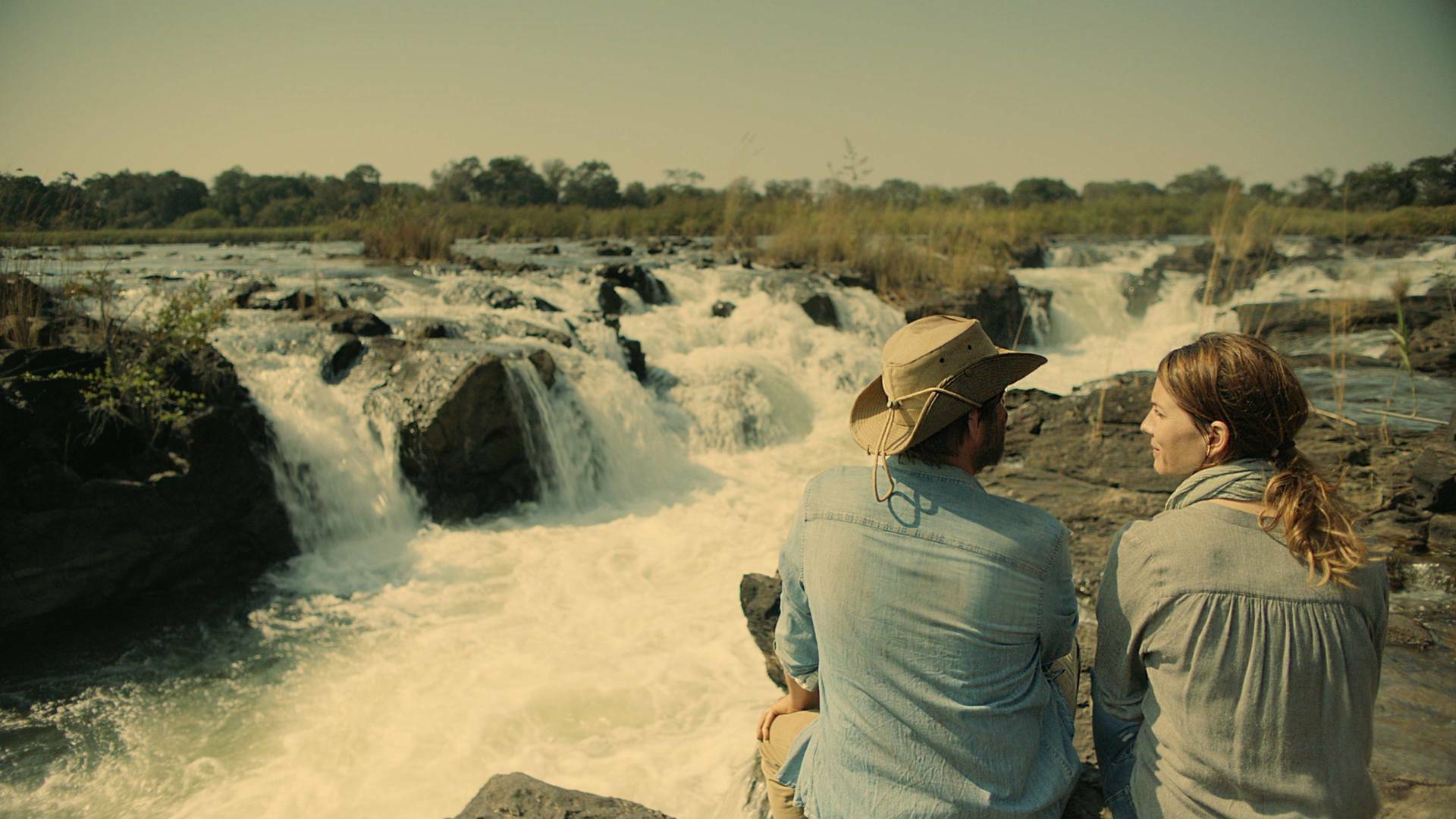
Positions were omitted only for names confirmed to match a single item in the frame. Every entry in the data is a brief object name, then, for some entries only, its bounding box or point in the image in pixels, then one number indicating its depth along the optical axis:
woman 1.50
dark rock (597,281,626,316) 12.13
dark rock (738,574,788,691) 3.66
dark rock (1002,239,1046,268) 20.09
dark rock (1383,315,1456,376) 8.42
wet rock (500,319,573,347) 9.59
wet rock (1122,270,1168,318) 17.06
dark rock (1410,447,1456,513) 4.56
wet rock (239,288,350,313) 9.23
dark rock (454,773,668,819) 2.54
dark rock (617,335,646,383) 10.38
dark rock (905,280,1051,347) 13.93
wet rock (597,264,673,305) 13.09
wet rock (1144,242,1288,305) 15.27
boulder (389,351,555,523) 7.40
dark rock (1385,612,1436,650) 3.45
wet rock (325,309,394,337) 8.65
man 1.62
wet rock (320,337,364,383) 7.94
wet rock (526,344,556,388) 8.34
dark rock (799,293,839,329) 12.91
